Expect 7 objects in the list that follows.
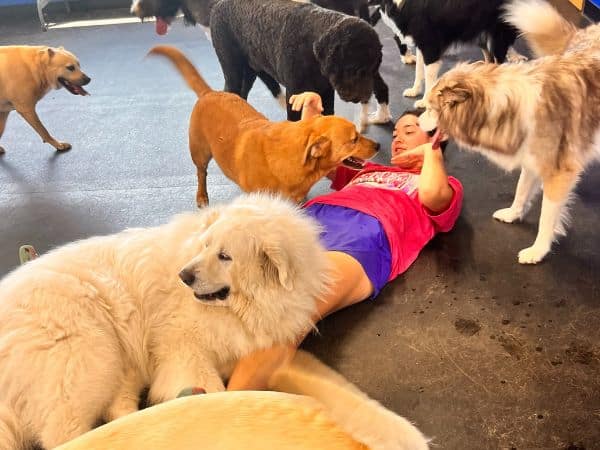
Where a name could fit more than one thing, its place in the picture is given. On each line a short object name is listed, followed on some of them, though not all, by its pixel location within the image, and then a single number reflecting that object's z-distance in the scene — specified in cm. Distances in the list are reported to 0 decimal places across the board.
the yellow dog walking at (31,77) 329
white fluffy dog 137
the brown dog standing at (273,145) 203
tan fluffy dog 187
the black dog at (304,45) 247
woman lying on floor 186
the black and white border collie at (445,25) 311
